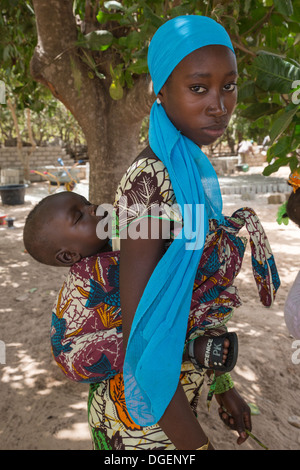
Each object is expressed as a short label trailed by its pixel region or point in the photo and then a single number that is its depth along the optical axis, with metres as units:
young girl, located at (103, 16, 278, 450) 1.01
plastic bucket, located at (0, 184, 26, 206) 10.41
